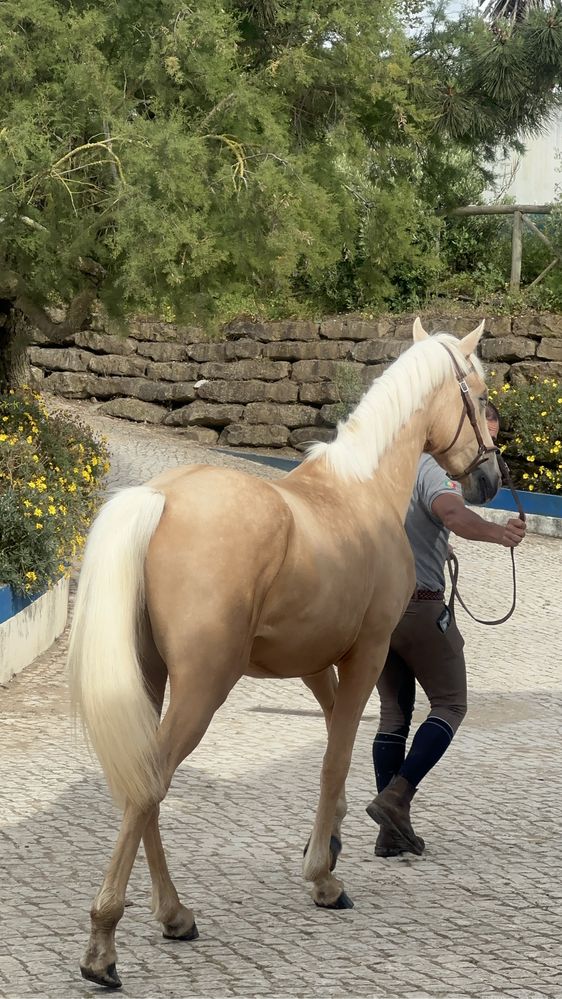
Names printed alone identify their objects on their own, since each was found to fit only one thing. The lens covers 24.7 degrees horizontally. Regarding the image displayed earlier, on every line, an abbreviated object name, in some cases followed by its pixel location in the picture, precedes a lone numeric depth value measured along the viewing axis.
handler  5.13
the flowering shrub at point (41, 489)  8.50
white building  25.77
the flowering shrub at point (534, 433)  15.14
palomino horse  3.89
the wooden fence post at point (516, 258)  18.95
